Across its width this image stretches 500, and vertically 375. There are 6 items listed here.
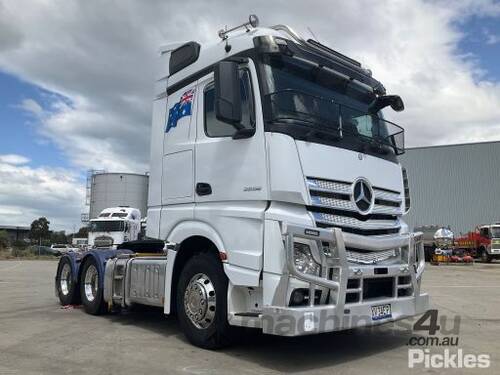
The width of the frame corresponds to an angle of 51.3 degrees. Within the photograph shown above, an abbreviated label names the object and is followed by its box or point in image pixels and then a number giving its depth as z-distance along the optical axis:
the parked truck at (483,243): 34.41
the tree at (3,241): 62.76
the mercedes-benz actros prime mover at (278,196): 5.31
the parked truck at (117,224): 21.66
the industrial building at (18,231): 110.06
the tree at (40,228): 91.94
